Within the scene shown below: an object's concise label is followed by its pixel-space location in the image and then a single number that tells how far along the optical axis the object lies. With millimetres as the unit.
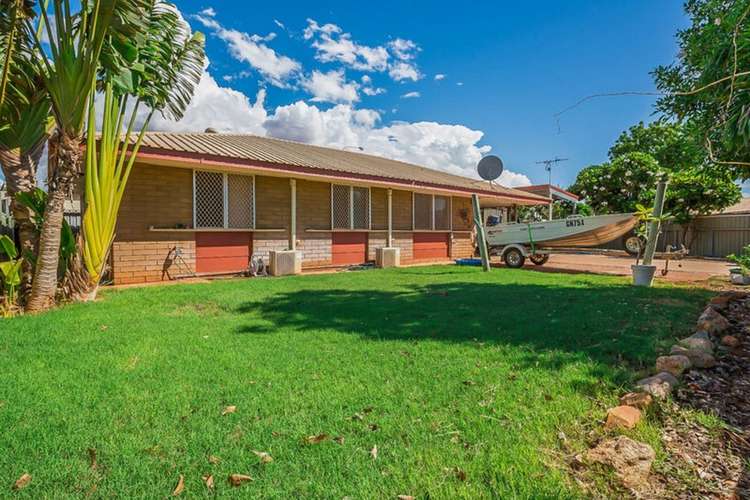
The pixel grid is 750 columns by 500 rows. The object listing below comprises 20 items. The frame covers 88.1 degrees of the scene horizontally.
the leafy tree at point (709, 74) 3385
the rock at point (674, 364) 3023
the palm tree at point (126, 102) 5895
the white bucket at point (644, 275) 7562
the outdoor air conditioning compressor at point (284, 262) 9883
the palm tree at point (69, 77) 5199
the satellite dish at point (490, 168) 13336
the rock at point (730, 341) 3783
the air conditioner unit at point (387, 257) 12117
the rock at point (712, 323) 4160
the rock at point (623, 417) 2312
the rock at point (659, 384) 2661
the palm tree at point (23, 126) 5312
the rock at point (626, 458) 1878
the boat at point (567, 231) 11180
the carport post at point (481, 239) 10844
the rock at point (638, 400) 2510
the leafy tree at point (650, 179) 6203
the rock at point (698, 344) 3429
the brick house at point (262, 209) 8266
